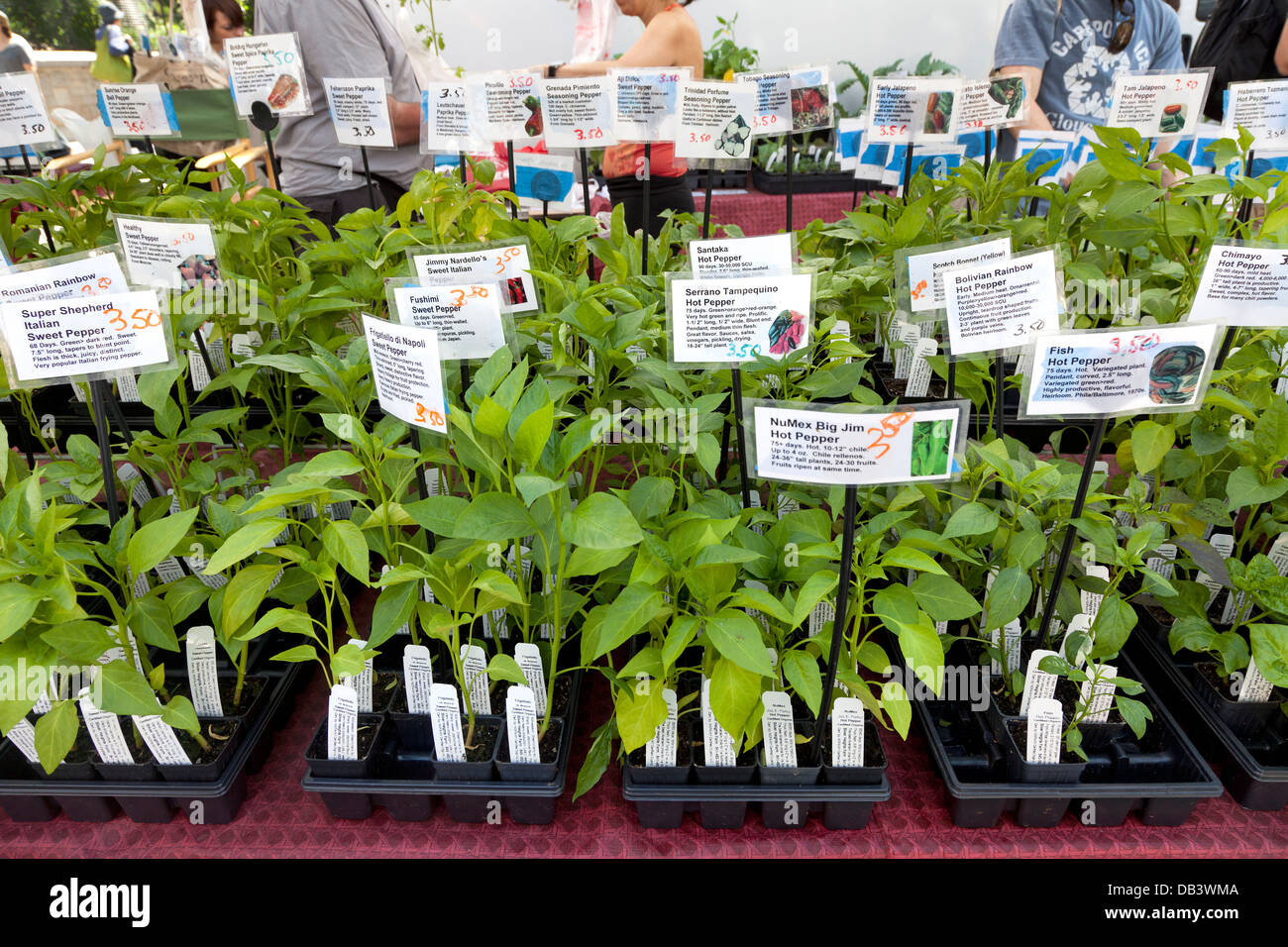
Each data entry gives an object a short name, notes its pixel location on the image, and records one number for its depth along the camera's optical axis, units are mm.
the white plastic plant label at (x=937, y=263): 1144
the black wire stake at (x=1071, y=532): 1029
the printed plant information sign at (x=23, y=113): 1965
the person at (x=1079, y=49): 2385
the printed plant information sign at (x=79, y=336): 1017
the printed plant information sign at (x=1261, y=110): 1734
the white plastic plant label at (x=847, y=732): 1035
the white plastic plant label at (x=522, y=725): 1045
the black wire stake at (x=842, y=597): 906
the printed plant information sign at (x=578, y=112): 1822
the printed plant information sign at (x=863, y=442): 834
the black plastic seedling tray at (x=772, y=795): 1072
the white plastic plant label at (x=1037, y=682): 1089
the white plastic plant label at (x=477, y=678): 1126
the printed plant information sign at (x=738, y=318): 1092
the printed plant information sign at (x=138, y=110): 2094
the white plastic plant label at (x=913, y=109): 1896
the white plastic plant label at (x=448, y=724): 1044
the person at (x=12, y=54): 3293
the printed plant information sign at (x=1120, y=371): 938
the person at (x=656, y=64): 2352
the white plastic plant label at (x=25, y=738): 1083
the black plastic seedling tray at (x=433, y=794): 1085
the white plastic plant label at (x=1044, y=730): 1040
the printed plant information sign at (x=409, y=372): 972
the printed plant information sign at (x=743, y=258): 1248
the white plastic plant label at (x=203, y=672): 1144
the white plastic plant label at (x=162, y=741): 1063
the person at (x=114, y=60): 3383
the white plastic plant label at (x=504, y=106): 1882
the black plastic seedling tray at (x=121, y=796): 1097
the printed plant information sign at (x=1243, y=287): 1152
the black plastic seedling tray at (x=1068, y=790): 1079
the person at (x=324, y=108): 2174
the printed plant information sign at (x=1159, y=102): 1904
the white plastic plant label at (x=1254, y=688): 1153
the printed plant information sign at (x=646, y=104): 1827
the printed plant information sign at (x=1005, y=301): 1059
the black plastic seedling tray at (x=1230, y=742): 1116
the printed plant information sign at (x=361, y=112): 1922
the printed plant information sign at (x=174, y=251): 1479
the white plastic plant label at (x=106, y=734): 1057
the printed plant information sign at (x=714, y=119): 1797
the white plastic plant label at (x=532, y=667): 1113
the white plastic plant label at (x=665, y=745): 1062
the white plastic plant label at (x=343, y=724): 1069
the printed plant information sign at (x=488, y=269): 1276
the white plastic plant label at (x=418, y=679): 1130
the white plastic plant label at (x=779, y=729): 1034
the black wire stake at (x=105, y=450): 1082
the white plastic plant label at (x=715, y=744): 1066
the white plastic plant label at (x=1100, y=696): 1103
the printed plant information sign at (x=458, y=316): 1125
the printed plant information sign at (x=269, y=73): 1964
